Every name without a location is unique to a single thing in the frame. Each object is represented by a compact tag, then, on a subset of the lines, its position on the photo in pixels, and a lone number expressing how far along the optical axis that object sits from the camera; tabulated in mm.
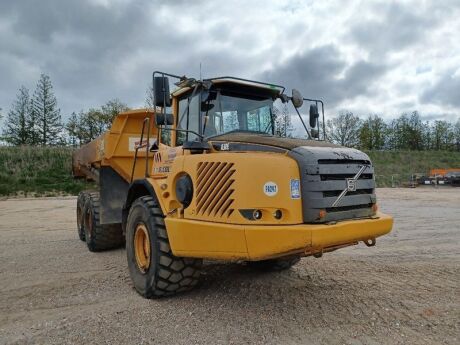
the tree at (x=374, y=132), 63250
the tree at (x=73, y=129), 46688
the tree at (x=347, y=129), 56338
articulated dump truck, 3678
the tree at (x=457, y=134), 69719
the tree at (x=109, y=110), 49216
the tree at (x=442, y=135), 68688
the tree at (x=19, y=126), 41875
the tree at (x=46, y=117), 43438
